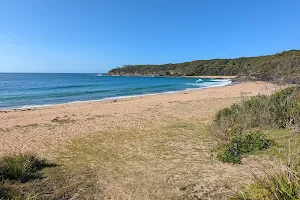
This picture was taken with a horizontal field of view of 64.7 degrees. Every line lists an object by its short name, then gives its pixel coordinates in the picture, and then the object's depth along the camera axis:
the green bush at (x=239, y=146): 5.89
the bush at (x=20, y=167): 4.95
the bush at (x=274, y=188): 2.68
